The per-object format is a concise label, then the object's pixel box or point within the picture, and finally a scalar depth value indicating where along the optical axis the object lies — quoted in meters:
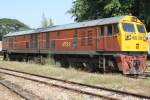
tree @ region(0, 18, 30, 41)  64.22
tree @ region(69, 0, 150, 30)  21.80
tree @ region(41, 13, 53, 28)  66.17
